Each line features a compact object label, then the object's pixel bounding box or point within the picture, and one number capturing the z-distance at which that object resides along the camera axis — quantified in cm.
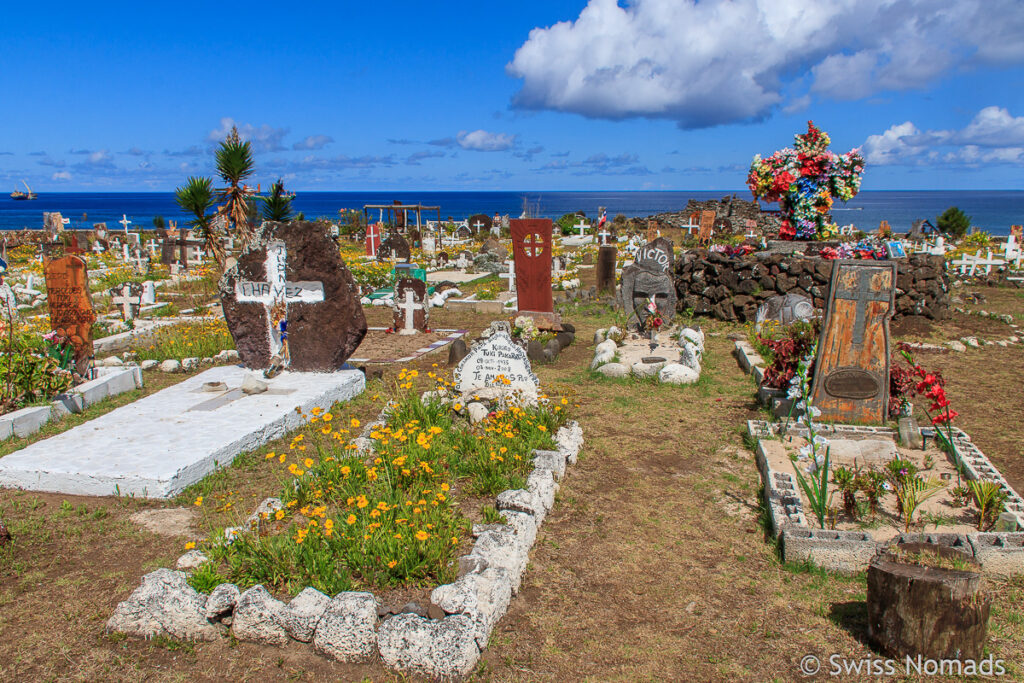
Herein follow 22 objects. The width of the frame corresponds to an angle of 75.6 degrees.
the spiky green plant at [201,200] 1666
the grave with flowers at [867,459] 434
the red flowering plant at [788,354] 758
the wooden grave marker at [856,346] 669
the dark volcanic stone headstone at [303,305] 830
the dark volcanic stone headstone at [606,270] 1794
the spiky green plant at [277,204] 1822
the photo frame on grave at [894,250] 1272
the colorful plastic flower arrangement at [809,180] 1329
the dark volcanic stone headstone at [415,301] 1280
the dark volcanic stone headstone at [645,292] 1241
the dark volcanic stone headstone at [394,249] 2470
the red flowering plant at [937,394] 569
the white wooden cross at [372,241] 2759
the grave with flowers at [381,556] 343
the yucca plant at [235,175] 1562
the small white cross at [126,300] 1381
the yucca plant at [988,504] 463
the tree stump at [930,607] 320
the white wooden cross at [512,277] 1847
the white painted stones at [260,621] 354
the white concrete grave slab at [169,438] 548
